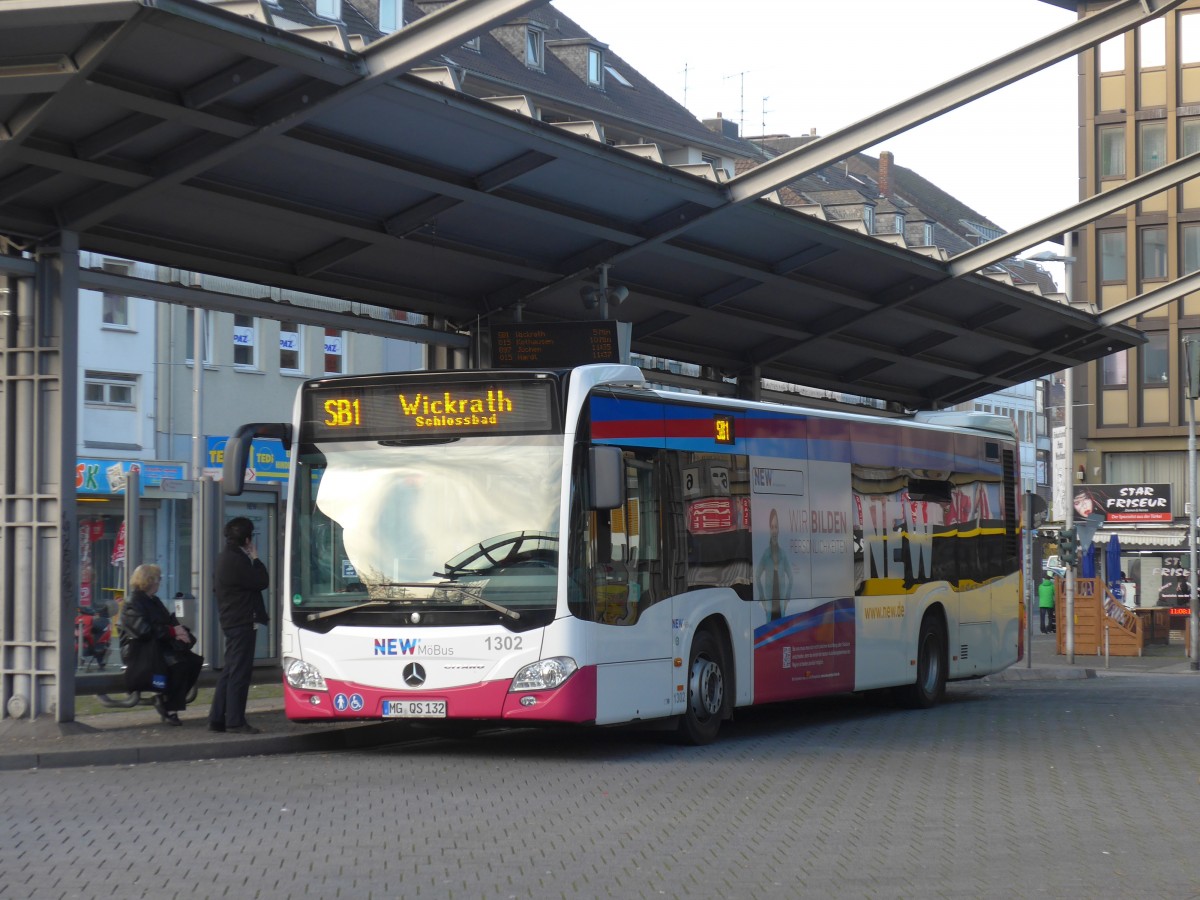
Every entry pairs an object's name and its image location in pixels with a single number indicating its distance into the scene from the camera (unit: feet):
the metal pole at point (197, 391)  135.85
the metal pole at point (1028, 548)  88.99
